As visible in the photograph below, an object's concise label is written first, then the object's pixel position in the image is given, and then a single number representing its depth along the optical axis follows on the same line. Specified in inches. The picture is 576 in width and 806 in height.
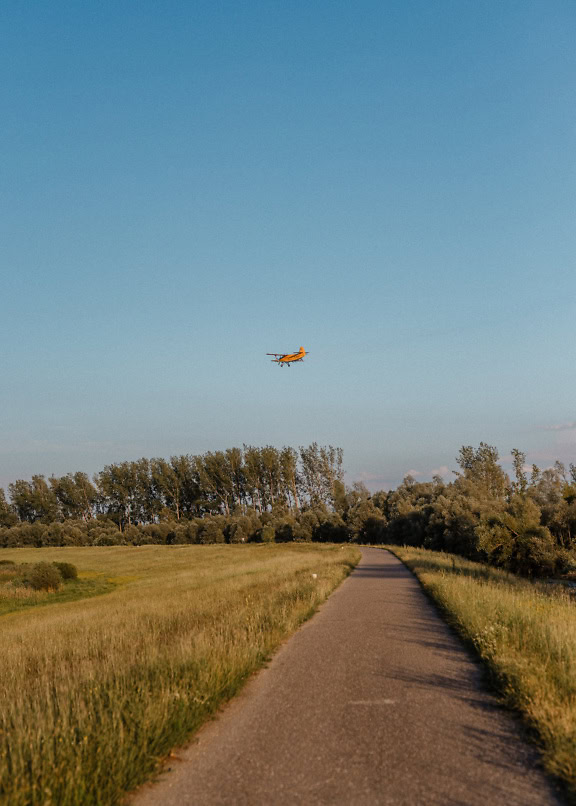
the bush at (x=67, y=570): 1743.4
